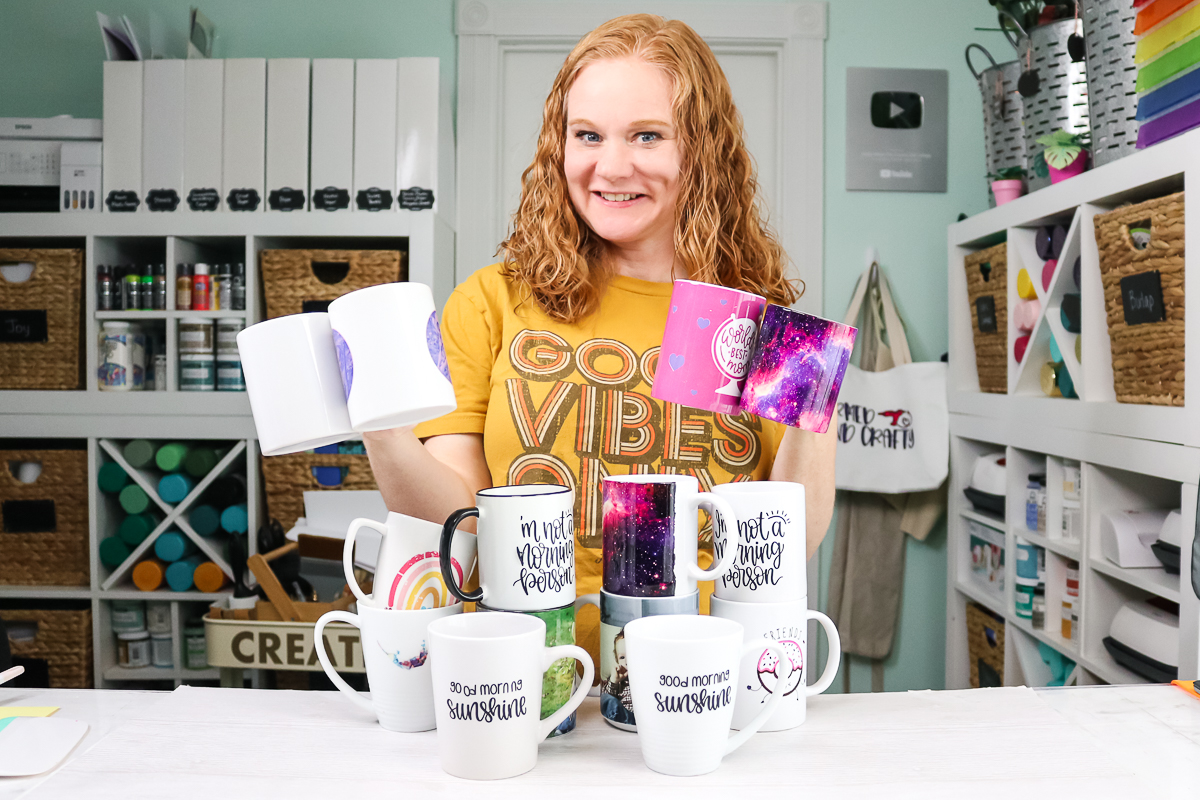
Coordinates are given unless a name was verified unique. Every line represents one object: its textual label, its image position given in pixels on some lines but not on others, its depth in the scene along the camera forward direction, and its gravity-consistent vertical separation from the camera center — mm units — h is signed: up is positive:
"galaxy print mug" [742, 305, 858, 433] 690 +22
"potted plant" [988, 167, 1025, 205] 1884 +464
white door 2293 +817
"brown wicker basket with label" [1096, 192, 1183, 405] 1265 +144
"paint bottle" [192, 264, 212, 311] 2014 +252
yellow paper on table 713 -268
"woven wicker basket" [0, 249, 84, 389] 2014 +183
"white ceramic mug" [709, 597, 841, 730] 631 -199
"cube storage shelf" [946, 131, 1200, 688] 1275 -72
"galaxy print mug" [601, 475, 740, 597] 625 -104
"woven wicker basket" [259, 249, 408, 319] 1988 +277
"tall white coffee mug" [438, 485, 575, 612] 614 -113
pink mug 727 +44
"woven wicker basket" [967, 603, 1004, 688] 1932 -578
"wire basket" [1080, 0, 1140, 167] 1400 +531
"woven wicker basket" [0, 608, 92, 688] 2039 -593
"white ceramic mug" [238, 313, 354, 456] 655 +9
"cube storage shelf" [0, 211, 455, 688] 1995 -5
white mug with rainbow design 644 -130
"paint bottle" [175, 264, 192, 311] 2010 +251
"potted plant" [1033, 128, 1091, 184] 1607 +455
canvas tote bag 2148 -78
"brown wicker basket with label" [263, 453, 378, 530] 2004 -201
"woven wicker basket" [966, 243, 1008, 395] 1904 +187
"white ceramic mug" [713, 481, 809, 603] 640 -115
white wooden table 559 -257
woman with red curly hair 1004 +119
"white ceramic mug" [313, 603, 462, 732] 633 -202
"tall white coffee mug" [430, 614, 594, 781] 549 -198
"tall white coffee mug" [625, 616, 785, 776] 552 -196
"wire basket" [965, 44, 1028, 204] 1844 +612
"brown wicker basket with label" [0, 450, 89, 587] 2039 -302
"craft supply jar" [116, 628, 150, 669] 2080 -617
